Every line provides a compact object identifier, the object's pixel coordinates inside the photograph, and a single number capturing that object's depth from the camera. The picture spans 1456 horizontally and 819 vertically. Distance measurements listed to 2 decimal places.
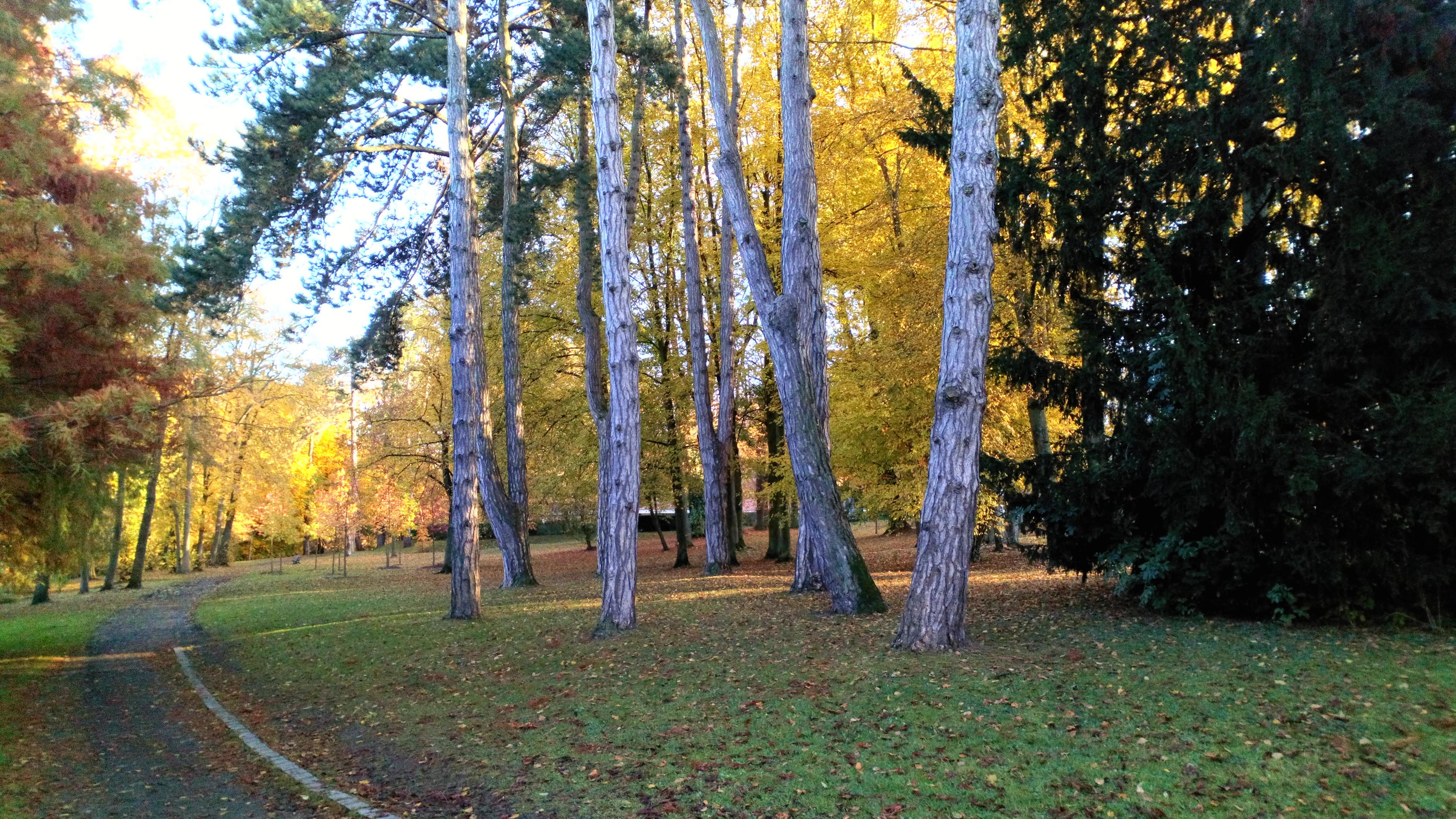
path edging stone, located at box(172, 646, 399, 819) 5.79
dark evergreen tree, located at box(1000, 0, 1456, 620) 7.99
